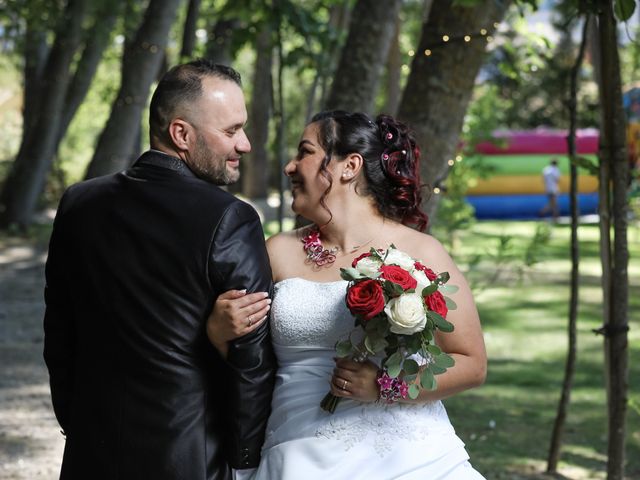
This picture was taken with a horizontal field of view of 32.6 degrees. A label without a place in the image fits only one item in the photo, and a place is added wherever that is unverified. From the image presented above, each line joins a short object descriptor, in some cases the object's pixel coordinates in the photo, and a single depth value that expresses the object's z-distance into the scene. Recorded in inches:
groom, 130.0
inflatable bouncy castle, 1250.0
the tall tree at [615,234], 195.6
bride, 135.2
